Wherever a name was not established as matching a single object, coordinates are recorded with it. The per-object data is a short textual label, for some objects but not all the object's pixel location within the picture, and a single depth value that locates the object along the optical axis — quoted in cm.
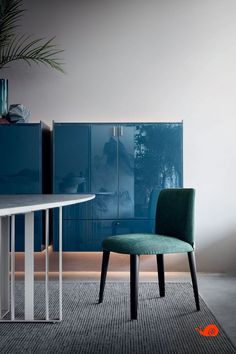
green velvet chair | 243
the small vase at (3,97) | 354
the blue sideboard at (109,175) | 344
